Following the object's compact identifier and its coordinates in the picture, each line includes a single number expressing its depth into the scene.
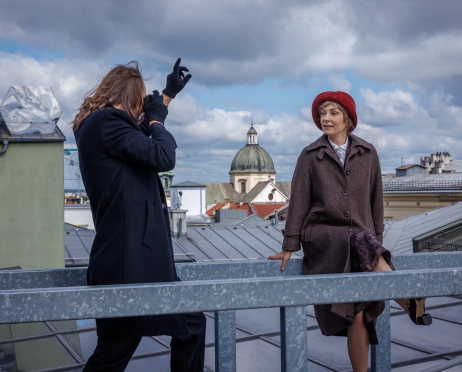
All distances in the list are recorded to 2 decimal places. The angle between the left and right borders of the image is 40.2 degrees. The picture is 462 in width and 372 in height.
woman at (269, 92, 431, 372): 2.68
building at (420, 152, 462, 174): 56.10
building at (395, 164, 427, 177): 53.44
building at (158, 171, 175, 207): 83.12
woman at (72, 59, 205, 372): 2.46
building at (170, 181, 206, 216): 77.18
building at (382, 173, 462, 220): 42.09
